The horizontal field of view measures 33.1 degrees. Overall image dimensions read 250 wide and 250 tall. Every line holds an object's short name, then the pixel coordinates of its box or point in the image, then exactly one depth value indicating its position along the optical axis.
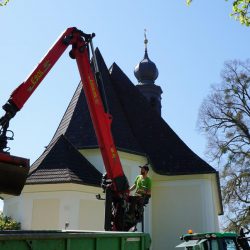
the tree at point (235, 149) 25.11
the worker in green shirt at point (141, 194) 9.53
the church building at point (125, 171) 16.08
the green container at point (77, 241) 4.89
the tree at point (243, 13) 8.55
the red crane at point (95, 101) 8.33
